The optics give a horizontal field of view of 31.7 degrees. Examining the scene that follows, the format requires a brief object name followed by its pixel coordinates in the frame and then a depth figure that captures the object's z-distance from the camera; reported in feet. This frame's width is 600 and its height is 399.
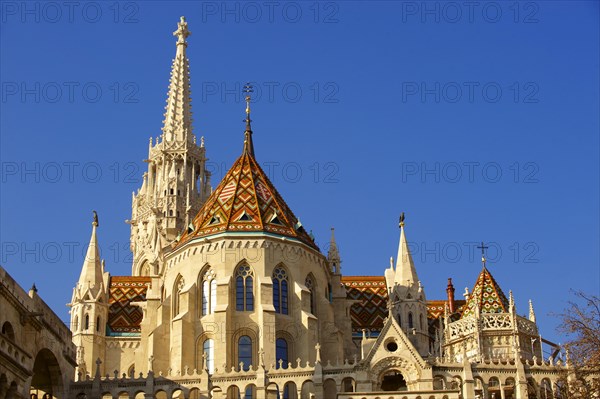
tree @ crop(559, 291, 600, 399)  127.95
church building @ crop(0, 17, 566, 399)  160.56
